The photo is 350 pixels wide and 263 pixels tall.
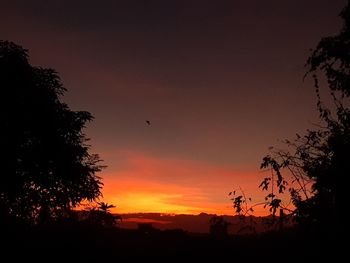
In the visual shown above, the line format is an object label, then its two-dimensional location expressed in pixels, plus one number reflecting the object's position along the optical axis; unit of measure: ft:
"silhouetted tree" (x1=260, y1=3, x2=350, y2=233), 45.75
